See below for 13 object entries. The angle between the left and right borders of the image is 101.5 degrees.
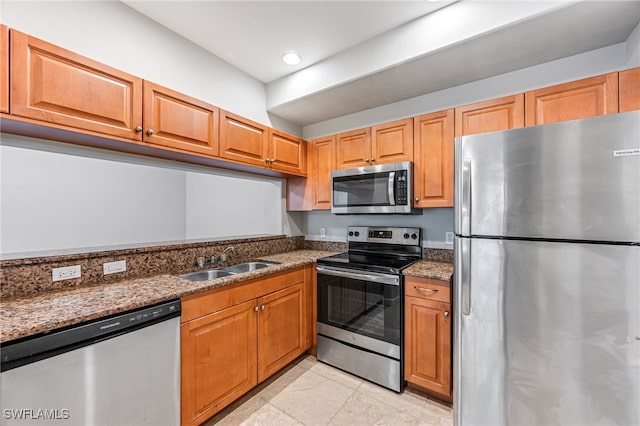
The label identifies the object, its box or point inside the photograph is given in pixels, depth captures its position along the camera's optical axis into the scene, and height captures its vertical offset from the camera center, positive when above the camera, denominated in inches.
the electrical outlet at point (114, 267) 64.7 -13.3
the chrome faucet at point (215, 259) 83.4 -15.2
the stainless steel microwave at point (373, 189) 86.9 +8.9
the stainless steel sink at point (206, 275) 80.0 -19.4
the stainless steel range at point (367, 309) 77.3 -30.3
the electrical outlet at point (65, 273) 57.6 -13.2
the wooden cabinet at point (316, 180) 108.3 +14.7
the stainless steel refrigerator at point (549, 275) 42.3 -11.0
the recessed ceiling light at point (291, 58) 85.7 +52.3
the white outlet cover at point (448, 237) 90.7 -8.2
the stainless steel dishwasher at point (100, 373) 38.5 -27.2
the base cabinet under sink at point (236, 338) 59.6 -33.6
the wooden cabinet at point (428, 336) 70.8 -34.3
